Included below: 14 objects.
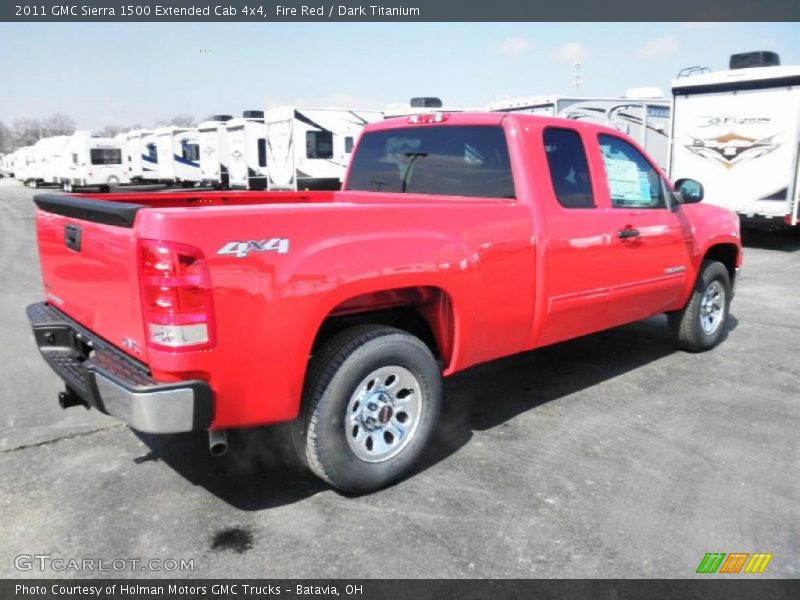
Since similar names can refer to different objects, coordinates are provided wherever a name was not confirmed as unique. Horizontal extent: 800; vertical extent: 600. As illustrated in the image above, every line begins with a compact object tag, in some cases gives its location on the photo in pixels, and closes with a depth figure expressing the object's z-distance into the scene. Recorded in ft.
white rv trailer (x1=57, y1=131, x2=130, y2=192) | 113.09
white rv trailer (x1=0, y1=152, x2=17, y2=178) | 230.60
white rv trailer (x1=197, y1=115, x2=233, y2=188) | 92.55
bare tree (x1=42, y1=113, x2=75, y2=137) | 382.53
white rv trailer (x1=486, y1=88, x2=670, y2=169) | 49.83
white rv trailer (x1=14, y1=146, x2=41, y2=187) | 149.07
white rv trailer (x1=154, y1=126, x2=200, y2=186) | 105.50
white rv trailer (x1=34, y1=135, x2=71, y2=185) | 120.88
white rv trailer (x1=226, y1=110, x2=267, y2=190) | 82.48
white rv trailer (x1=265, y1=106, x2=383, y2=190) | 70.28
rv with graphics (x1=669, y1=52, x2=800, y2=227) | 39.04
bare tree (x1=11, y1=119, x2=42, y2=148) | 385.52
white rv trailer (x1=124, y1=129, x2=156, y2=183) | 119.75
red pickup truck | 8.91
